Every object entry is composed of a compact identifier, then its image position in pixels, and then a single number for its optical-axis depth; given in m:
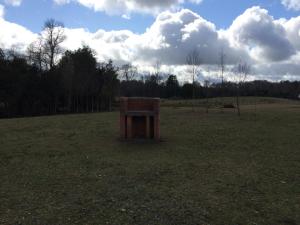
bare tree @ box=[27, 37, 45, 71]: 35.91
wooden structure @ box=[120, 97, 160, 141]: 9.93
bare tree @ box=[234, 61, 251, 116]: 25.00
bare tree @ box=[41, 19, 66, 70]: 37.00
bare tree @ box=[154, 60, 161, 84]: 67.56
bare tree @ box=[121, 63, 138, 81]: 59.46
